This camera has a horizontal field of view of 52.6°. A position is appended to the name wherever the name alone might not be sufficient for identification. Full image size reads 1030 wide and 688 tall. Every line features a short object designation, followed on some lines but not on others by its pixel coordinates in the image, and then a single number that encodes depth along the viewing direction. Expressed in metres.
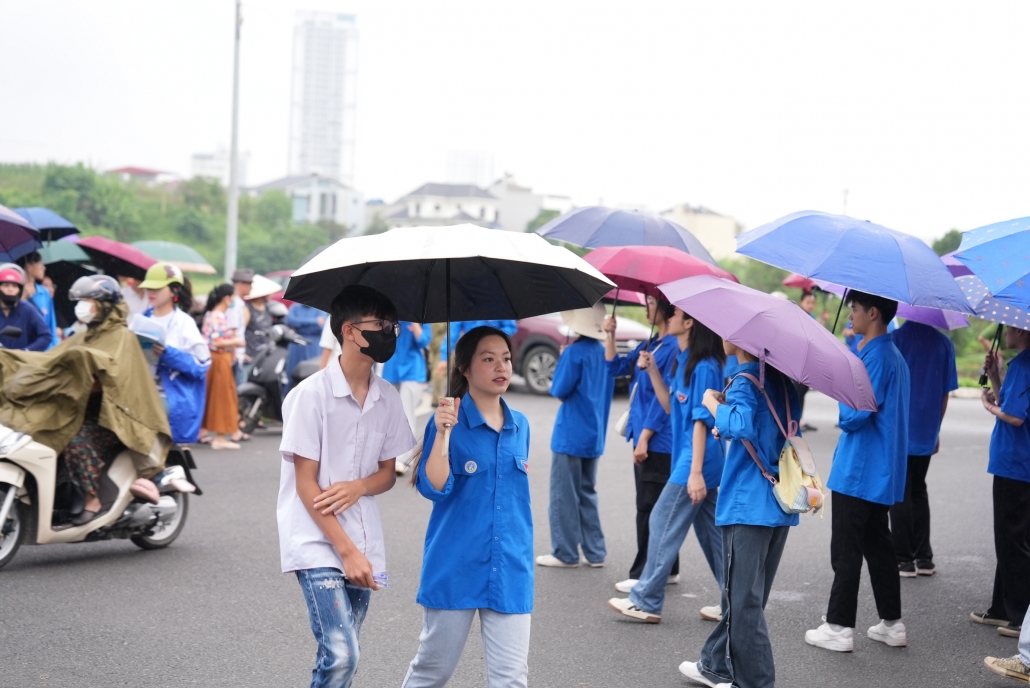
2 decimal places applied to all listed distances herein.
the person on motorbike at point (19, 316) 8.52
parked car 18.11
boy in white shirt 3.45
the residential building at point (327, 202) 103.00
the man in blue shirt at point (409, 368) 10.16
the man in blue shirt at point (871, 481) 5.45
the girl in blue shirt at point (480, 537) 3.60
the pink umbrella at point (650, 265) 5.96
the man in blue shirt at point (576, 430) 7.12
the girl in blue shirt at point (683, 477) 5.87
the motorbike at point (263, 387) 12.46
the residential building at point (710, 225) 95.14
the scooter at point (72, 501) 6.36
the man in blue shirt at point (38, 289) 10.18
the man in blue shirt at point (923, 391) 6.93
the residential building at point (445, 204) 104.46
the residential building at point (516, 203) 105.06
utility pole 21.94
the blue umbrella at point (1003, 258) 4.89
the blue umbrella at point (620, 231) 7.04
